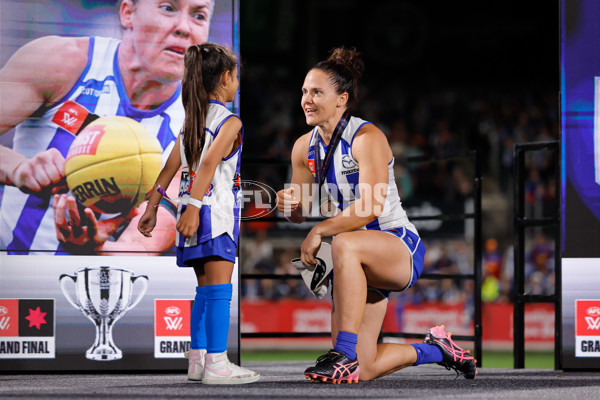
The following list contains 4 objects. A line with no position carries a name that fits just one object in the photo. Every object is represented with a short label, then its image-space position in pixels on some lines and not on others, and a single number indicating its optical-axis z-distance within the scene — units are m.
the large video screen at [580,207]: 8.91
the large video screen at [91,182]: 8.55
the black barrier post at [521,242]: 9.71
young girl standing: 6.65
